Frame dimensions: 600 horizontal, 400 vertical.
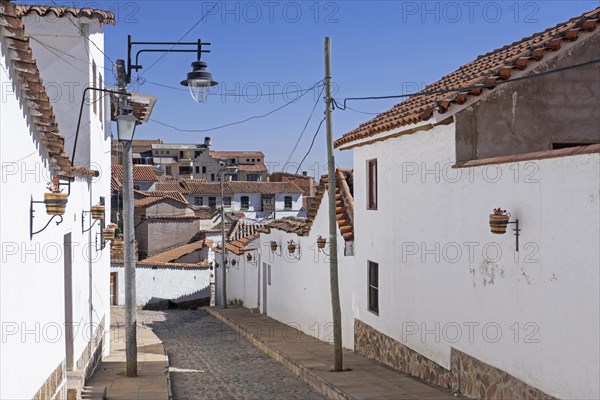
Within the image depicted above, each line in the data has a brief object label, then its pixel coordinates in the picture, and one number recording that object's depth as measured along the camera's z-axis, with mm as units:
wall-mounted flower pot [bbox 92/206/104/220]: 13078
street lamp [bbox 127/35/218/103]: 11305
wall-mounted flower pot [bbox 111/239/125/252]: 19164
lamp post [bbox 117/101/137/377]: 11867
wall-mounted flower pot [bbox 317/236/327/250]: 17411
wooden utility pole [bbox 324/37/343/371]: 12805
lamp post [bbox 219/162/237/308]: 29641
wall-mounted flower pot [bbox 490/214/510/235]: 8422
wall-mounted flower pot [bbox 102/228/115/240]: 15000
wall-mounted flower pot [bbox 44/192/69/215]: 7594
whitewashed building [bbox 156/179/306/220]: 63438
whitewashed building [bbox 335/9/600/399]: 7484
